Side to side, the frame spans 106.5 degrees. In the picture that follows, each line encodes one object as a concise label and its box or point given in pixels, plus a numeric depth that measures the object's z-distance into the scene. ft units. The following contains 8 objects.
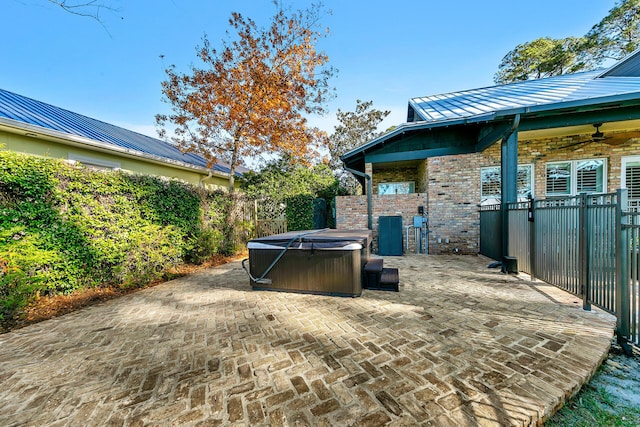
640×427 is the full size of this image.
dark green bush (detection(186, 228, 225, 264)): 20.02
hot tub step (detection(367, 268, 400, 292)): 12.22
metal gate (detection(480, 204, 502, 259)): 17.71
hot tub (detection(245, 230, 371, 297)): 11.41
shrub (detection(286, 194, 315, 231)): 28.04
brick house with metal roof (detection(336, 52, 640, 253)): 20.02
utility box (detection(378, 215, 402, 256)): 22.94
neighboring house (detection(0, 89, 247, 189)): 16.69
